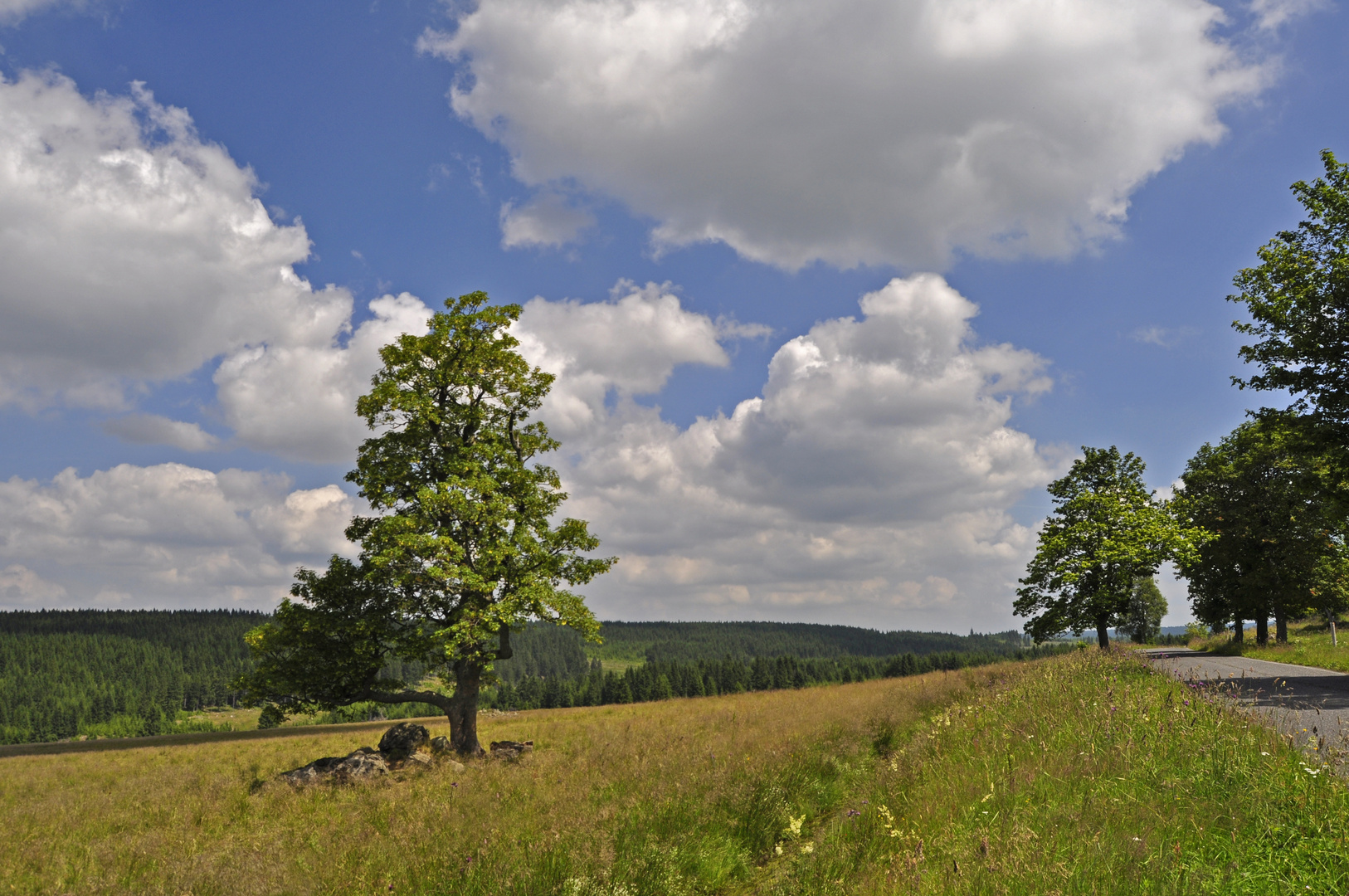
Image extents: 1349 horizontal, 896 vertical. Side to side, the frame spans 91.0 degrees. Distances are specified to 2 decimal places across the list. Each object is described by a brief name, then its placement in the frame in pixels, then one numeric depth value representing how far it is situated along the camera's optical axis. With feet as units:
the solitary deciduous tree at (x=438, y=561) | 62.59
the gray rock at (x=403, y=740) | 66.54
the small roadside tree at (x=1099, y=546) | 93.25
